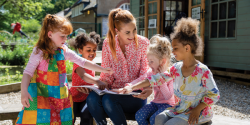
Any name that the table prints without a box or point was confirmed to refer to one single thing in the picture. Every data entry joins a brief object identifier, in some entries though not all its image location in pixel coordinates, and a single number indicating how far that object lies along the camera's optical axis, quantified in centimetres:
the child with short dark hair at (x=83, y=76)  197
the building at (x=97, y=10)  1956
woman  209
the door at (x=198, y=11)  569
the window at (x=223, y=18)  519
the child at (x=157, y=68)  185
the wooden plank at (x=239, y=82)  476
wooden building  488
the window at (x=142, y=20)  833
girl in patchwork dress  175
